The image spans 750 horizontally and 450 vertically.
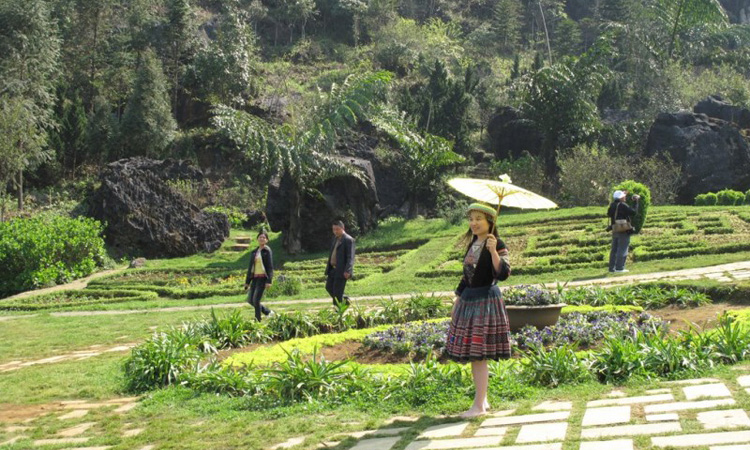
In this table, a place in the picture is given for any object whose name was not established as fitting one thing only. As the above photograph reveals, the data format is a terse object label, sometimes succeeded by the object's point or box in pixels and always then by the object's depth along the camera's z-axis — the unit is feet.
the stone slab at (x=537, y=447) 15.01
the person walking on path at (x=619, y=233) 46.55
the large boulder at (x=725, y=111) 90.12
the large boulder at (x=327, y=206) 72.33
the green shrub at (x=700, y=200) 75.51
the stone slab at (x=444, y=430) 17.04
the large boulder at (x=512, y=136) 100.89
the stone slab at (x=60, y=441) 19.16
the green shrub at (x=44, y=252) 62.34
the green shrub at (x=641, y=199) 58.03
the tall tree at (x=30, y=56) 96.32
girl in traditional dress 18.92
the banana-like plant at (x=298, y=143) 70.74
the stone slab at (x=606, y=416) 16.22
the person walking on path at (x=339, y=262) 34.86
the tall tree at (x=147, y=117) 99.60
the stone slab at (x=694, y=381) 18.45
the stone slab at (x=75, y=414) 21.81
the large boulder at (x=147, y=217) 74.28
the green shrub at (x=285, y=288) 51.78
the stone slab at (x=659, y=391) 18.11
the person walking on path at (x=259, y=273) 36.17
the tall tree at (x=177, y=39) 120.67
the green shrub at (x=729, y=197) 73.67
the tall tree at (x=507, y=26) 170.60
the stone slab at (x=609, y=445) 14.49
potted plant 28.99
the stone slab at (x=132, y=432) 19.62
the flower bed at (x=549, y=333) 27.30
